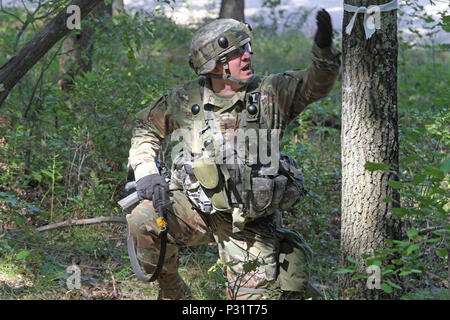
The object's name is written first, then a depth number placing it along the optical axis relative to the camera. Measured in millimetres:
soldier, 7340
